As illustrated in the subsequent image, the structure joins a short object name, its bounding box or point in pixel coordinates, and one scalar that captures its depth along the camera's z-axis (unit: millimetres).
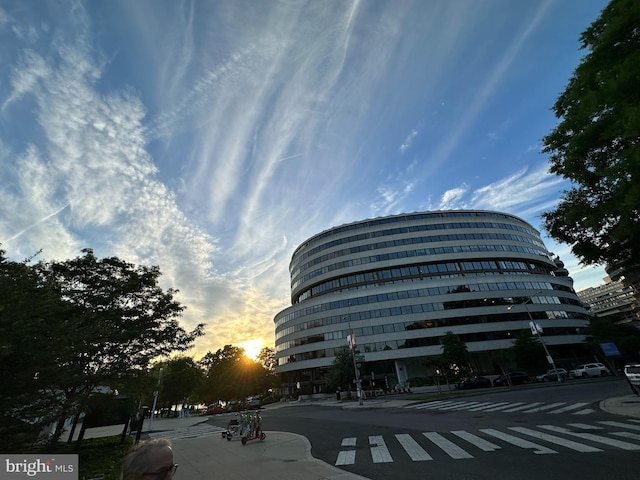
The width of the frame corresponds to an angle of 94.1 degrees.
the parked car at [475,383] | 35312
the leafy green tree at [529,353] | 43969
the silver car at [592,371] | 36156
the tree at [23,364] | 7410
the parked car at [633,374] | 13392
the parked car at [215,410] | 46225
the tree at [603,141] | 7443
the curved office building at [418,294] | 51938
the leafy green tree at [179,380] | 51688
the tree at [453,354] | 35844
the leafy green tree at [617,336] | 37188
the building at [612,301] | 99212
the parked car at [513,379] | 36178
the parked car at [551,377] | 37441
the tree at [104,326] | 10688
